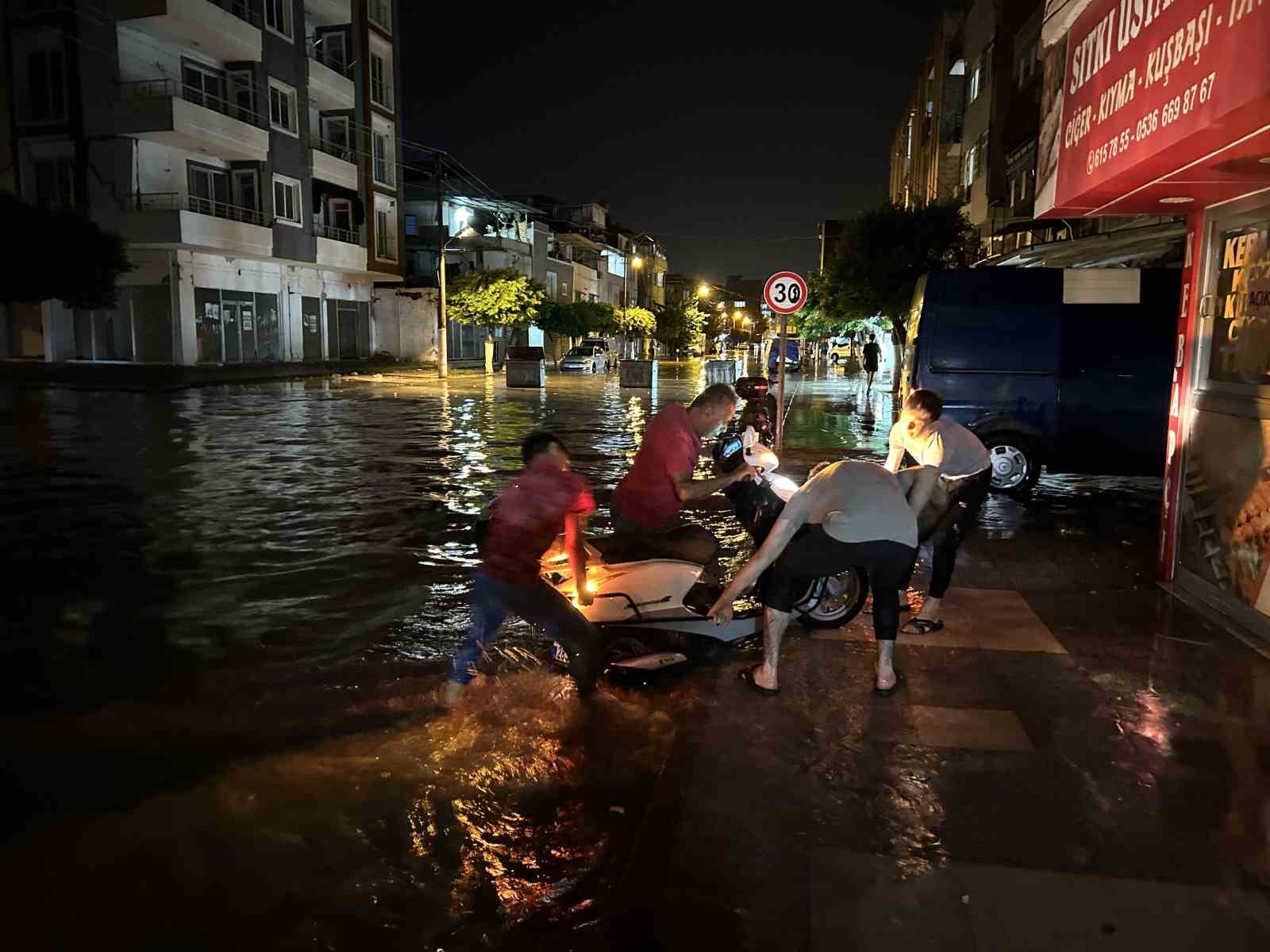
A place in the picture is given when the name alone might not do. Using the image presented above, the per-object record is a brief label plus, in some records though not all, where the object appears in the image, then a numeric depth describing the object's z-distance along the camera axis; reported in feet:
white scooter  18.71
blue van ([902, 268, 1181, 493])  36.63
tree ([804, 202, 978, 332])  85.92
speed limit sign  43.14
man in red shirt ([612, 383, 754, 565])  19.21
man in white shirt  19.95
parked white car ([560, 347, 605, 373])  169.27
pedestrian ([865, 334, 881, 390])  111.34
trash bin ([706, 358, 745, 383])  137.69
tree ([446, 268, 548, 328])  152.76
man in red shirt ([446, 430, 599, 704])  15.84
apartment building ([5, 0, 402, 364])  110.83
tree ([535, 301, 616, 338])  190.08
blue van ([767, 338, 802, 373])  169.27
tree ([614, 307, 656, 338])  233.19
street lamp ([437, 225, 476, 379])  126.11
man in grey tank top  16.43
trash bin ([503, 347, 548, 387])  110.93
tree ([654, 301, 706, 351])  331.98
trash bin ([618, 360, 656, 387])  115.14
